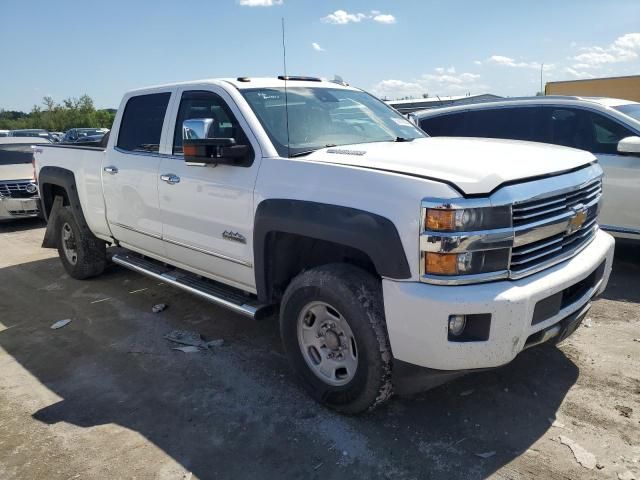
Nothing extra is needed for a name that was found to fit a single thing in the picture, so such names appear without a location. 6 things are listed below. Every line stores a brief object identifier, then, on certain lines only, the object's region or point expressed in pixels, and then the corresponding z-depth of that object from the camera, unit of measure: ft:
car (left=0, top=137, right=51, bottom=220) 31.65
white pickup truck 8.53
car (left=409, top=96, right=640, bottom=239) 17.90
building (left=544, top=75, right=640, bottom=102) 66.54
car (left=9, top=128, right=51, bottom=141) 70.33
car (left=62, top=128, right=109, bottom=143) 75.80
